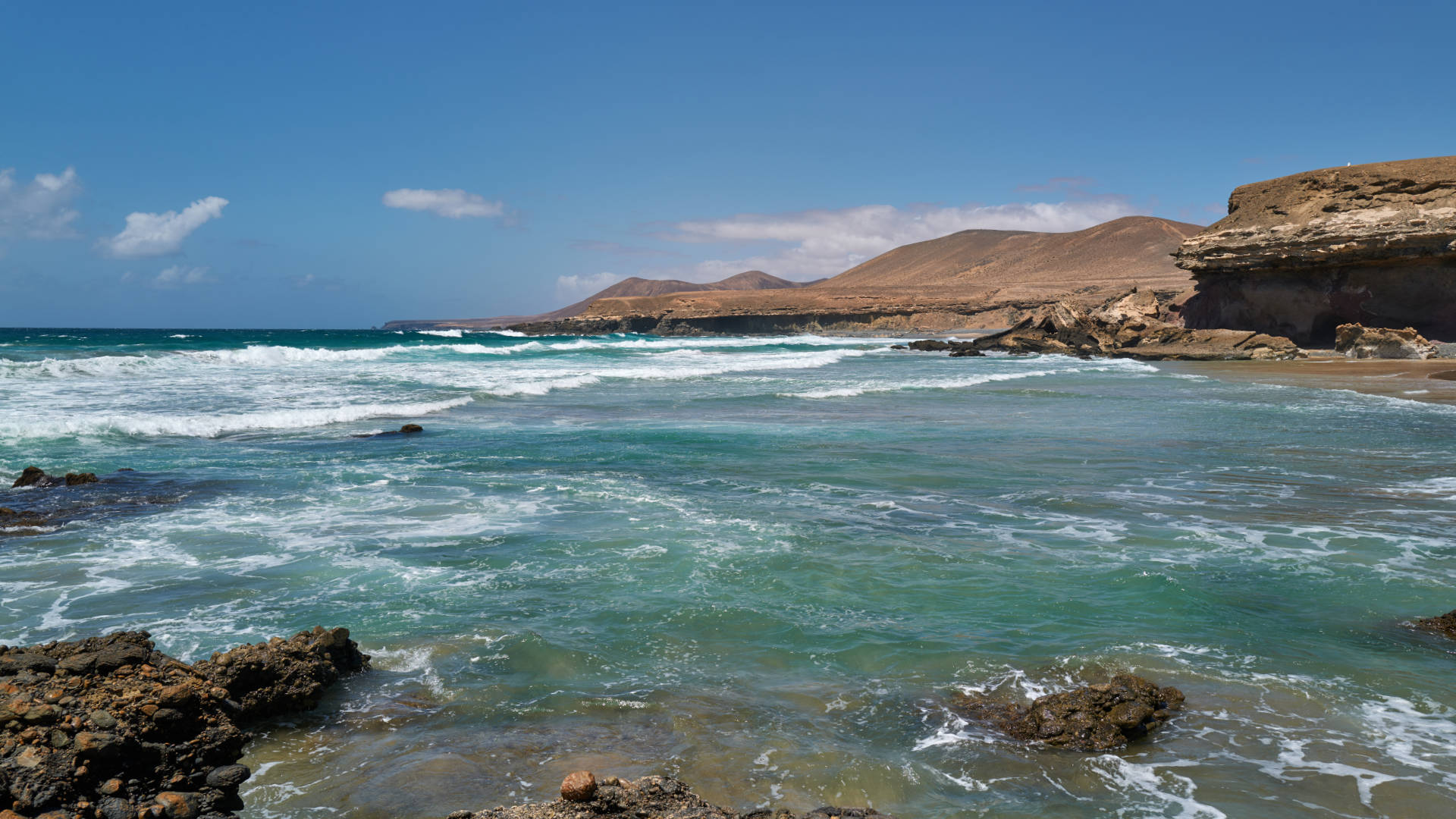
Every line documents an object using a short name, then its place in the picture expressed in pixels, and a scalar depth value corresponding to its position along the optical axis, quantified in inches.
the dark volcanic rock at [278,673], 147.2
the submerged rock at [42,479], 341.4
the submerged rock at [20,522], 275.3
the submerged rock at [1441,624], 183.8
